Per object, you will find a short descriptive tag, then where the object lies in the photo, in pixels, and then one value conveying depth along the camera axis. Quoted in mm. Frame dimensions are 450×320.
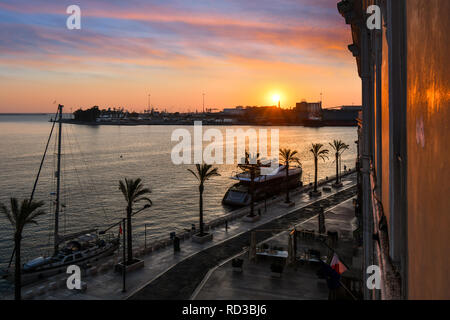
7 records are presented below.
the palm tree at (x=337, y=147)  58825
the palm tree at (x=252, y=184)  35531
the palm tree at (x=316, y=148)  54975
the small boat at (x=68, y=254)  26641
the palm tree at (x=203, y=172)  34203
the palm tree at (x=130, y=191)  26281
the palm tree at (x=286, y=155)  49744
